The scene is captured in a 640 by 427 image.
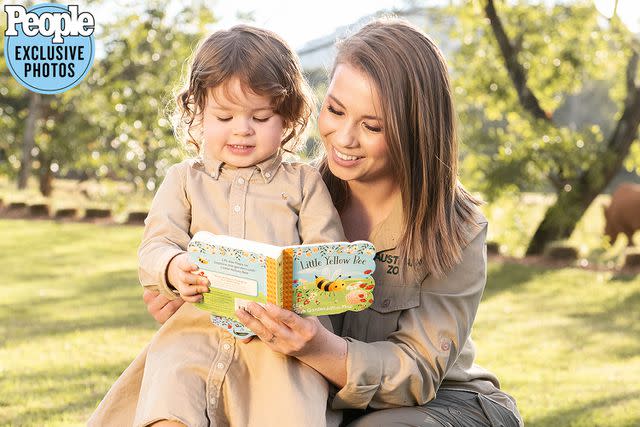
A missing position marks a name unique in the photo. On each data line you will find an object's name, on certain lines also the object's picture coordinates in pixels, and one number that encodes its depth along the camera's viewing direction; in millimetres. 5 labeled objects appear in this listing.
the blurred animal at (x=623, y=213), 11766
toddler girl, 2490
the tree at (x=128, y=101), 13023
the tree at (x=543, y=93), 10508
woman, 2586
